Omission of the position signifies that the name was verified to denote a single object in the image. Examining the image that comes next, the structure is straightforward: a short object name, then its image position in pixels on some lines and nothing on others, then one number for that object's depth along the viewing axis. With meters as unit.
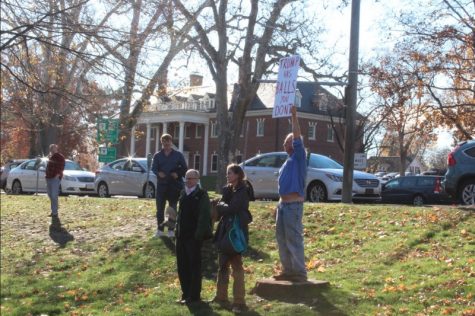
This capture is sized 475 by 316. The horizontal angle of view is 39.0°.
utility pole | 16.30
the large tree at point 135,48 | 12.58
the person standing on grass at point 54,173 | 15.45
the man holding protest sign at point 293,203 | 8.12
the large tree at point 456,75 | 18.34
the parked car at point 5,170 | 33.03
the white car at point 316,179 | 18.34
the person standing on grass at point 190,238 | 8.55
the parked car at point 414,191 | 26.15
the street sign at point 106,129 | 14.60
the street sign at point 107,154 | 29.36
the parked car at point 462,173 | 15.86
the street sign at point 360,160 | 22.16
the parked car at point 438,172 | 43.56
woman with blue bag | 7.98
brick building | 60.03
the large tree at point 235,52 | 23.80
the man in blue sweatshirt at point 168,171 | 12.03
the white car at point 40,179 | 27.08
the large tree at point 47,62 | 11.98
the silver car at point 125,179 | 23.50
